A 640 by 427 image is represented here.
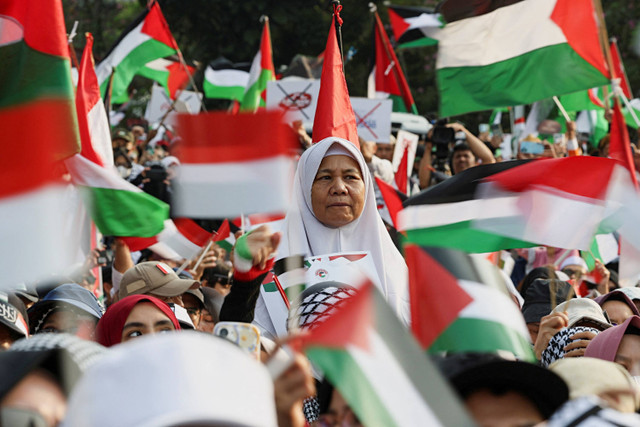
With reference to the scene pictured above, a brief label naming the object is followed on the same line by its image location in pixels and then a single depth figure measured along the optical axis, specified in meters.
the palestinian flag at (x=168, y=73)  12.80
